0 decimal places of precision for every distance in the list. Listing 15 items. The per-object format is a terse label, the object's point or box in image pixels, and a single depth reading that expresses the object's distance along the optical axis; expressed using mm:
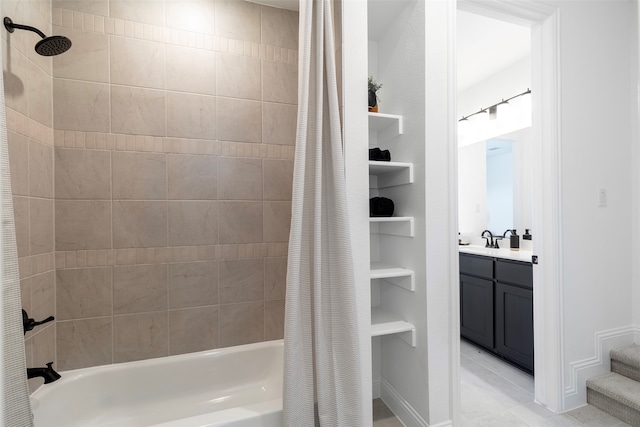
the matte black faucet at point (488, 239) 3162
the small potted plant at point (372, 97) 1741
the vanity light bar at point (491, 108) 2813
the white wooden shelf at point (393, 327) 1598
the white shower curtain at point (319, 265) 1345
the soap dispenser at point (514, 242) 2881
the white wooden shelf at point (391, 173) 1612
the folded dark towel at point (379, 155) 1743
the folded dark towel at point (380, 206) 1696
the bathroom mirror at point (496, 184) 2979
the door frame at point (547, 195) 1883
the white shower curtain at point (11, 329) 796
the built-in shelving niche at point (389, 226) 1614
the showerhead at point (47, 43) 1343
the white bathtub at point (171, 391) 1475
